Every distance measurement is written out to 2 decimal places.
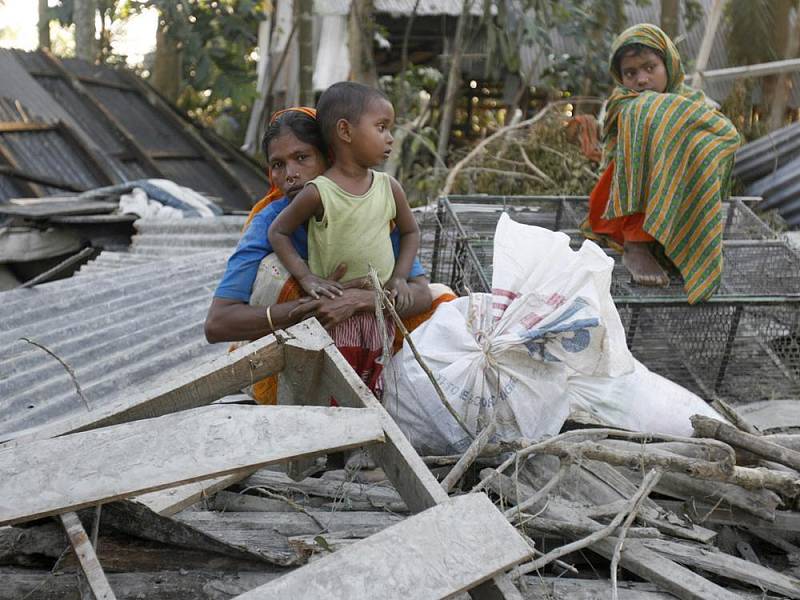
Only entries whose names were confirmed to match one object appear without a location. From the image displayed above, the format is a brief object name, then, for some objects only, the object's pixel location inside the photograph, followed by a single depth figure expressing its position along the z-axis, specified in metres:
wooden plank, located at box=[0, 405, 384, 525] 1.41
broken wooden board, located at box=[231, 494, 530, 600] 1.33
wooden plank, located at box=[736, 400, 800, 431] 2.96
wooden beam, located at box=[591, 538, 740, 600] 1.75
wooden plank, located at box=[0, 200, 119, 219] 5.87
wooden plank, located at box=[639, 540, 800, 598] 1.85
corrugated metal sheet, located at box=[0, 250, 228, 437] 3.17
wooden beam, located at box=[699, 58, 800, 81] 6.72
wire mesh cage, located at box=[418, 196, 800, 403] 3.49
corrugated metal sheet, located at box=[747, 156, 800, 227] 6.13
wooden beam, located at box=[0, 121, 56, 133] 7.35
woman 2.44
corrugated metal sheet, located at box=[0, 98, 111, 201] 7.32
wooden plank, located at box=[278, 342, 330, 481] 2.02
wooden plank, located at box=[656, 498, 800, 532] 2.15
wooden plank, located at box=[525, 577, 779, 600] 1.75
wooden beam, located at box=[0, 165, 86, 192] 6.91
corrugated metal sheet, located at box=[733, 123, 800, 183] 6.74
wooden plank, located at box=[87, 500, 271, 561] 1.70
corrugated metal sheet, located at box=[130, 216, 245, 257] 6.06
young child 2.38
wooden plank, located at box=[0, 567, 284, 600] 1.58
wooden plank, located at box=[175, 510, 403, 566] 1.84
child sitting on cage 3.71
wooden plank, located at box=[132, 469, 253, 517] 1.88
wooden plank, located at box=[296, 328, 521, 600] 1.50
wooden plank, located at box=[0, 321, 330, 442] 1.74
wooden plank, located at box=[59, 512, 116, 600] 1.36
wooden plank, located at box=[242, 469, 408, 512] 2.10
